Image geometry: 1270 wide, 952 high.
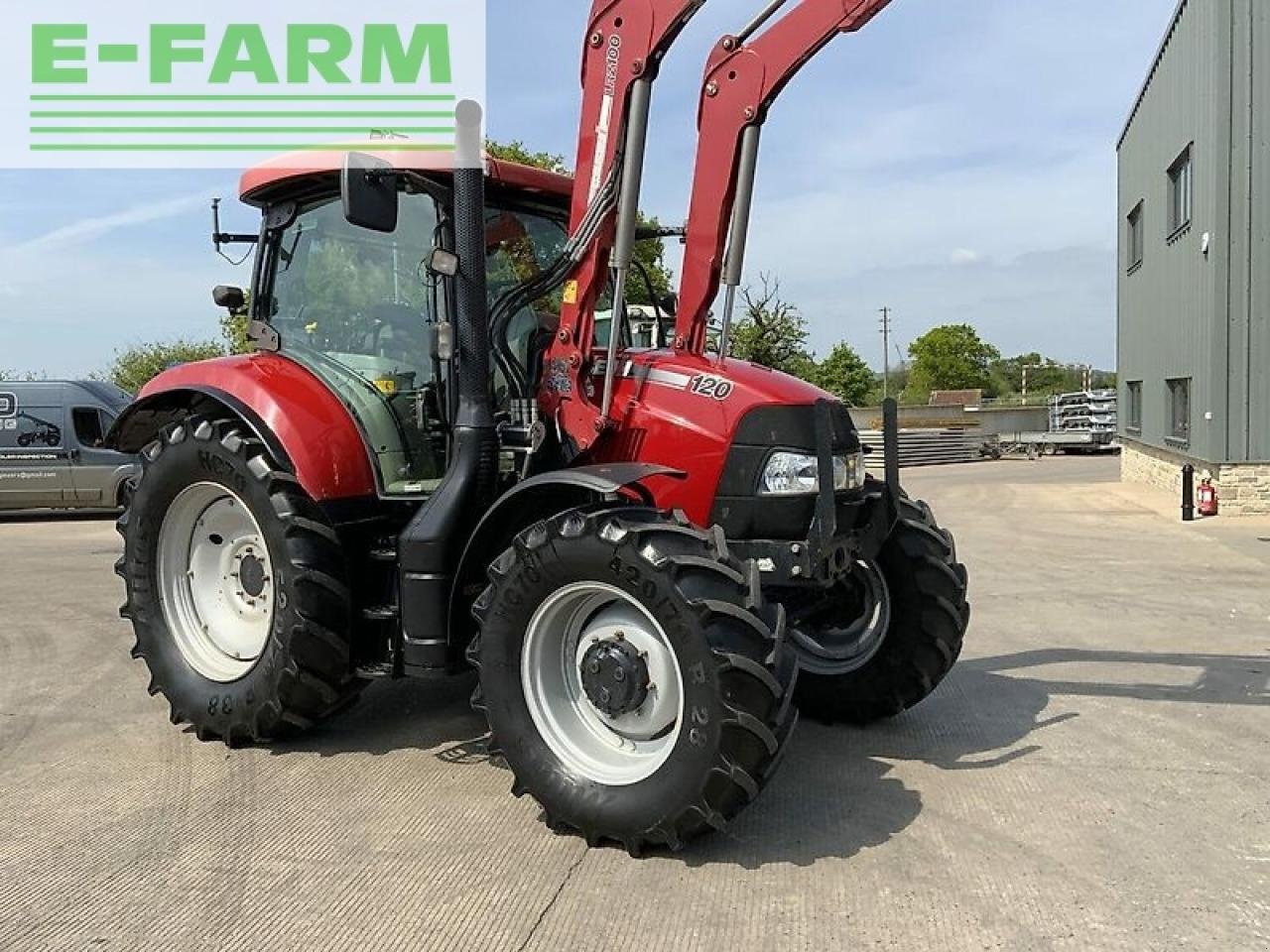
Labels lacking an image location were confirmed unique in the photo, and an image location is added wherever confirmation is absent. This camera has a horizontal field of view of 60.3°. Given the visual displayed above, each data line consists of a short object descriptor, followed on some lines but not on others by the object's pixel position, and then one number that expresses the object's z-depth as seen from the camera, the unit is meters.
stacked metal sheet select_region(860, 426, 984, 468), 34.19
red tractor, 3.65
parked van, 16.38
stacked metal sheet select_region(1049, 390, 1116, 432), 41.03
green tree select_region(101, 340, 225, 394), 37.22
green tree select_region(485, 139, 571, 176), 23.88
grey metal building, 14.73
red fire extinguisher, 15.08
